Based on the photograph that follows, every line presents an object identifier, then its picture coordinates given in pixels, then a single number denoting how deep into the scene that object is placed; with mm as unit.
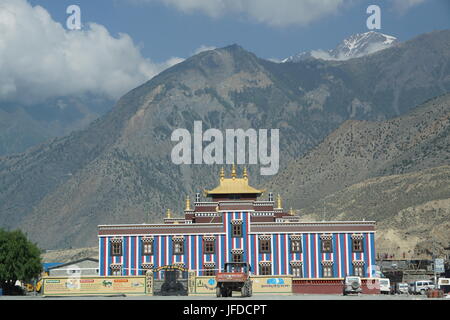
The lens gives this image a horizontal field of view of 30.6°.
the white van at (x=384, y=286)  81188
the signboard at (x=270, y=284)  66125
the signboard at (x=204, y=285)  66625
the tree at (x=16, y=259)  102669
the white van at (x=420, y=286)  81175
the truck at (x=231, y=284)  55312
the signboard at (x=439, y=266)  76000
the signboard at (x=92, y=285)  64438
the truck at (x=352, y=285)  70125
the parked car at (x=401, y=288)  86500
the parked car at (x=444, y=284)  78188
